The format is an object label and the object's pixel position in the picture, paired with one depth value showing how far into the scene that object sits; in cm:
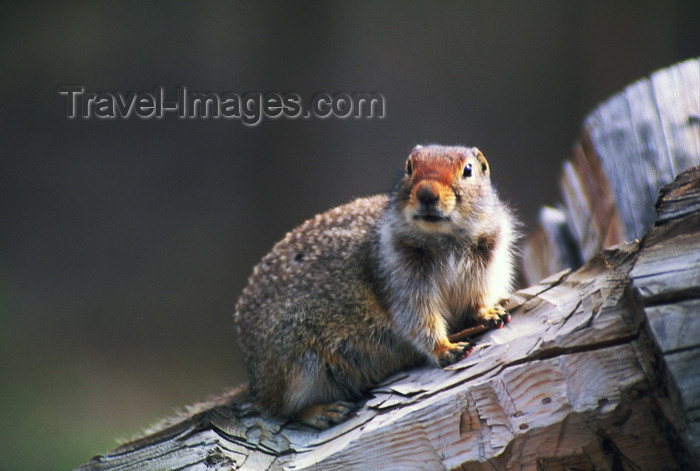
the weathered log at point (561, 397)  536
